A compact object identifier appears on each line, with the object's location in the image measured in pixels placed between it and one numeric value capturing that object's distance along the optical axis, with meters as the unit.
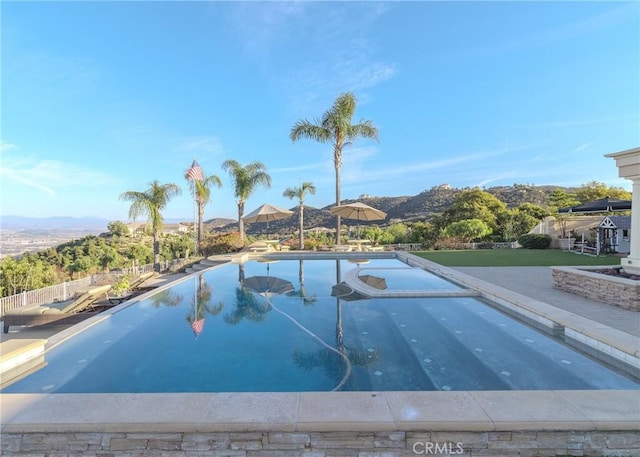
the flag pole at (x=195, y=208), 19.38
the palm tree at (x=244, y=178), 20.14
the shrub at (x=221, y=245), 17.28
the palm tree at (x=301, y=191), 20.30
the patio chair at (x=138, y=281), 10.24
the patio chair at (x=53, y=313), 6.28
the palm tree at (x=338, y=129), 16.83
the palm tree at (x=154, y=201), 17.19
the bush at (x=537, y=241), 16.88
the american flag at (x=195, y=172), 17.16
